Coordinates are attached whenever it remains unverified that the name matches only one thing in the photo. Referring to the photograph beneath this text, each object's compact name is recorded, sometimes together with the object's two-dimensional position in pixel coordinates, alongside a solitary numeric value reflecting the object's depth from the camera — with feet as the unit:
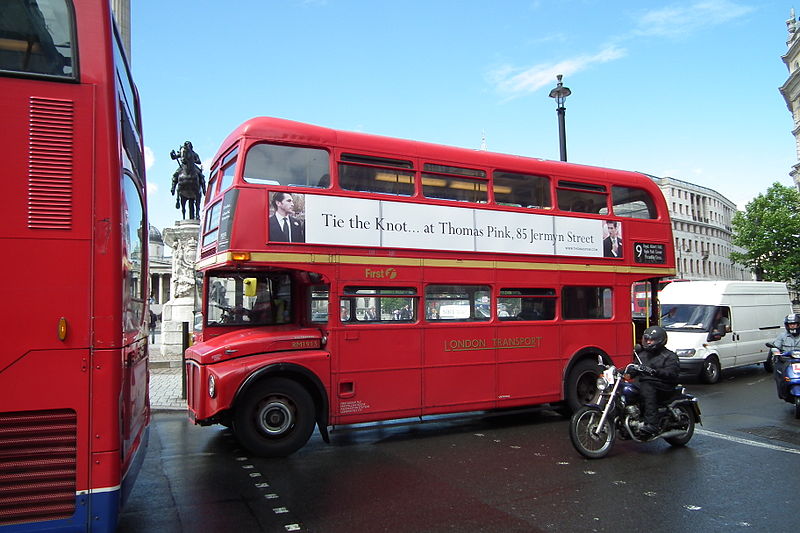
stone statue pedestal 60.13
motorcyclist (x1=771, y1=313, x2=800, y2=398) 33.37
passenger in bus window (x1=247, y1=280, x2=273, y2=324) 27.58
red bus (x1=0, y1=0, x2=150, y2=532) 11.94
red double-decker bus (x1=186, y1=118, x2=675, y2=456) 24.59
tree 162.81
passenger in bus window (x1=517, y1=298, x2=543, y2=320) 31.17
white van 48.83
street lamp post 47.70
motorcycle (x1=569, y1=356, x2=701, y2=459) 23.85
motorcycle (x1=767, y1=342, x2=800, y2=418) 32.37
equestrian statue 64.85
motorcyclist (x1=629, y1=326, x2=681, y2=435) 24.62
